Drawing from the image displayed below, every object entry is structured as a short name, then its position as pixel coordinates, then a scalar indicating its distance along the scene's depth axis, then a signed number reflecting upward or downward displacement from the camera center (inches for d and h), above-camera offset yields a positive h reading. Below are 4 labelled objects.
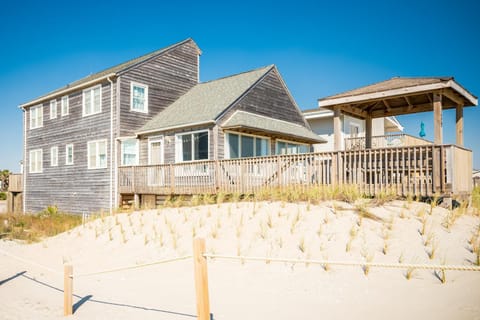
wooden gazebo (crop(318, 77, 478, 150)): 471.8 +97.2
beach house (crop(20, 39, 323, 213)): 773.3 +108.8
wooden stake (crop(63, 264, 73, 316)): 278.8 -76.1
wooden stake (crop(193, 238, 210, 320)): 193.9 -48.7
